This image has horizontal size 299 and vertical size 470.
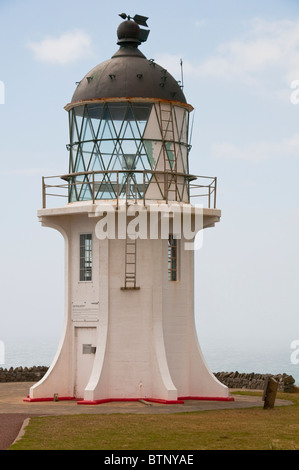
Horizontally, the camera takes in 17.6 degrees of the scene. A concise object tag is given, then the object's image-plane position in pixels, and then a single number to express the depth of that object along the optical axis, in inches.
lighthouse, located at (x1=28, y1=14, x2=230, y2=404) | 1257.4
